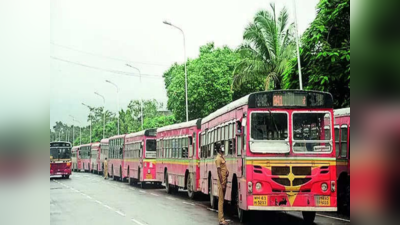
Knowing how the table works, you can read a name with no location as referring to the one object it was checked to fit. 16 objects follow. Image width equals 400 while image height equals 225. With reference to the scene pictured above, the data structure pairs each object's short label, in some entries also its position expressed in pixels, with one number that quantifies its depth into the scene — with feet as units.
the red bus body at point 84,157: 173.73
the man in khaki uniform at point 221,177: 39.17
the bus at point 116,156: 113.09
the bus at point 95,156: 155.12
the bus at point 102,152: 134.95
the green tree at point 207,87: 132.16
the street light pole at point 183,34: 119.67
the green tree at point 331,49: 55.31
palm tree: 98.89
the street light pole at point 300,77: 66.85
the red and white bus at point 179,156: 63.67
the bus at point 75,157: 192.65
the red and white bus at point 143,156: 88.48
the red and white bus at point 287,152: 35.99
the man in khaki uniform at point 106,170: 131.10
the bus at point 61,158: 120.16
